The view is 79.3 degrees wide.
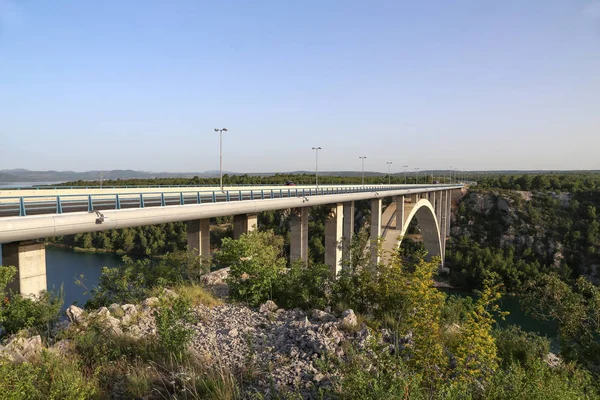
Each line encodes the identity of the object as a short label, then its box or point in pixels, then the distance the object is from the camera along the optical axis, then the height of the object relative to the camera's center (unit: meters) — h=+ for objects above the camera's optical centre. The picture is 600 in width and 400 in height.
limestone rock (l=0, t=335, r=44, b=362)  5.99 -3.06
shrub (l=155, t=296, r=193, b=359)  5.93 -2.67
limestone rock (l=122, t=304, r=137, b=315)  8.43 -3.17
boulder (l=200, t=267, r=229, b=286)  13.86 -4.02
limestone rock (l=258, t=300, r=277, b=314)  9.09 -3.34
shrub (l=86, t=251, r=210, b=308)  10.95 -3.51
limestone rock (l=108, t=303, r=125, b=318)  8.39 -3.19
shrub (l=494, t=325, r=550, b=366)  8.82 -4.43
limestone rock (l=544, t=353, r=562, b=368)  8.83 -4.84
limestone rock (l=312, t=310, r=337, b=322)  8.23 -3.24
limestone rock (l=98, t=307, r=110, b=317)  8.06 -3.11
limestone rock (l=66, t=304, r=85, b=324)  7.92 -3.12
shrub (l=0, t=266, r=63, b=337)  8.11 -3.21
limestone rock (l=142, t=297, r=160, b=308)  9.08 -3.22
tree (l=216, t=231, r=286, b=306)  10.30 -2.87
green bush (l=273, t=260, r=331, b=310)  9.80 -3.20
